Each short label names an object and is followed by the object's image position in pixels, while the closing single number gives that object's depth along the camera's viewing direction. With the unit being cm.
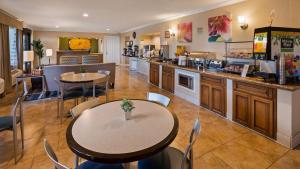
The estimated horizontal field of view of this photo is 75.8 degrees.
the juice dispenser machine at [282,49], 270
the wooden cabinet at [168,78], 548
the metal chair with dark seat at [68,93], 339
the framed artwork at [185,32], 553
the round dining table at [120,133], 110
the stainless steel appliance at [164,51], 690
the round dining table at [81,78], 351
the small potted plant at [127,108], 158
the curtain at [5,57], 522
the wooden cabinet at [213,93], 364
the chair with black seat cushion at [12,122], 215
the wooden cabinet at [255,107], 272
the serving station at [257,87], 258
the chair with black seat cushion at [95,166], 136
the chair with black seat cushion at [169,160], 143
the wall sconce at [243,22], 385
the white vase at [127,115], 160
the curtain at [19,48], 677
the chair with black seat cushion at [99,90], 359
